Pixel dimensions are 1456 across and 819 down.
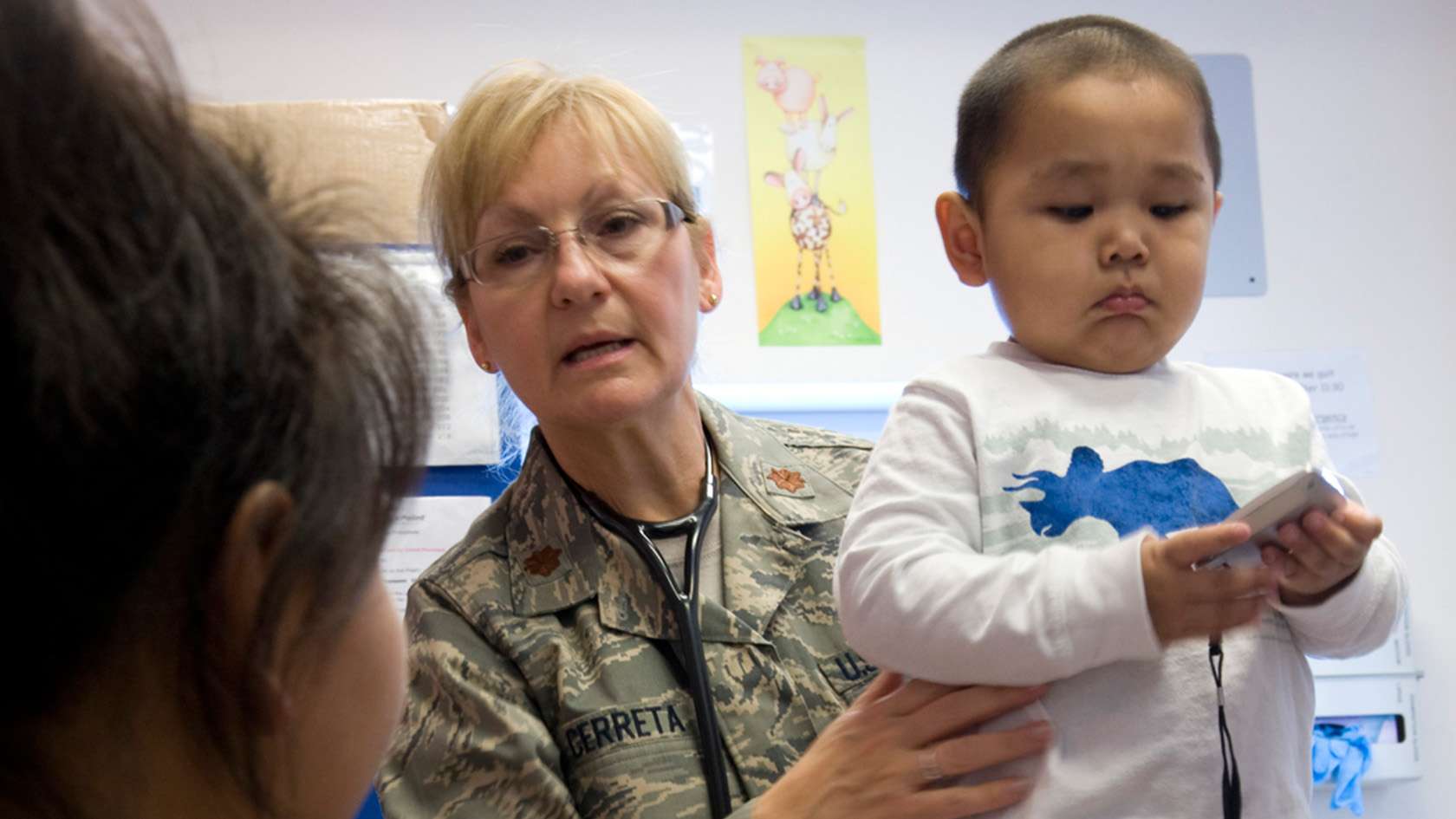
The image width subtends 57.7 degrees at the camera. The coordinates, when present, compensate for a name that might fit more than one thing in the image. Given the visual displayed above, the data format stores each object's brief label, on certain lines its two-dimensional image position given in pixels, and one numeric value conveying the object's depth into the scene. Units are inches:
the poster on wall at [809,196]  116.0
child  40.4
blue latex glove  114.4
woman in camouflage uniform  53.2
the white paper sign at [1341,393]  123.0
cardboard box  79.9
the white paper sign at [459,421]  81.7
